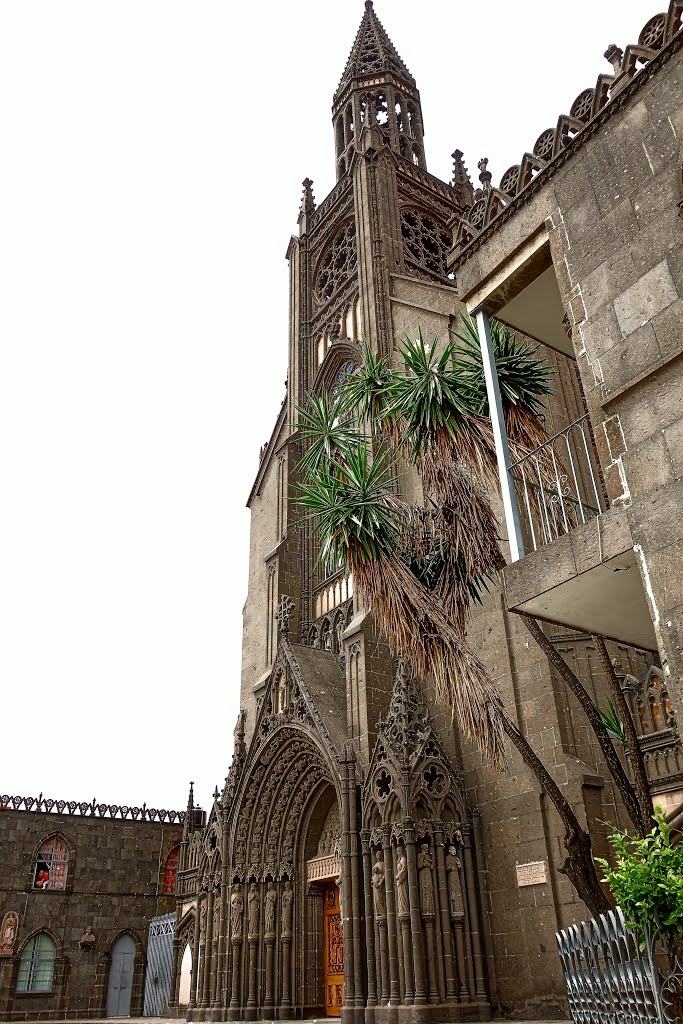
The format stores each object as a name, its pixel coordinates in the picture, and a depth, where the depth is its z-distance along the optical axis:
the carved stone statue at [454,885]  13.96
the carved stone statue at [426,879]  13.90
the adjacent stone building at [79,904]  30.42
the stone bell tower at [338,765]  14.21
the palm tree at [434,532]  10.89
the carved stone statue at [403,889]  13.94
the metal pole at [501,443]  8.26
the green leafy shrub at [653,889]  5.51
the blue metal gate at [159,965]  28.20
